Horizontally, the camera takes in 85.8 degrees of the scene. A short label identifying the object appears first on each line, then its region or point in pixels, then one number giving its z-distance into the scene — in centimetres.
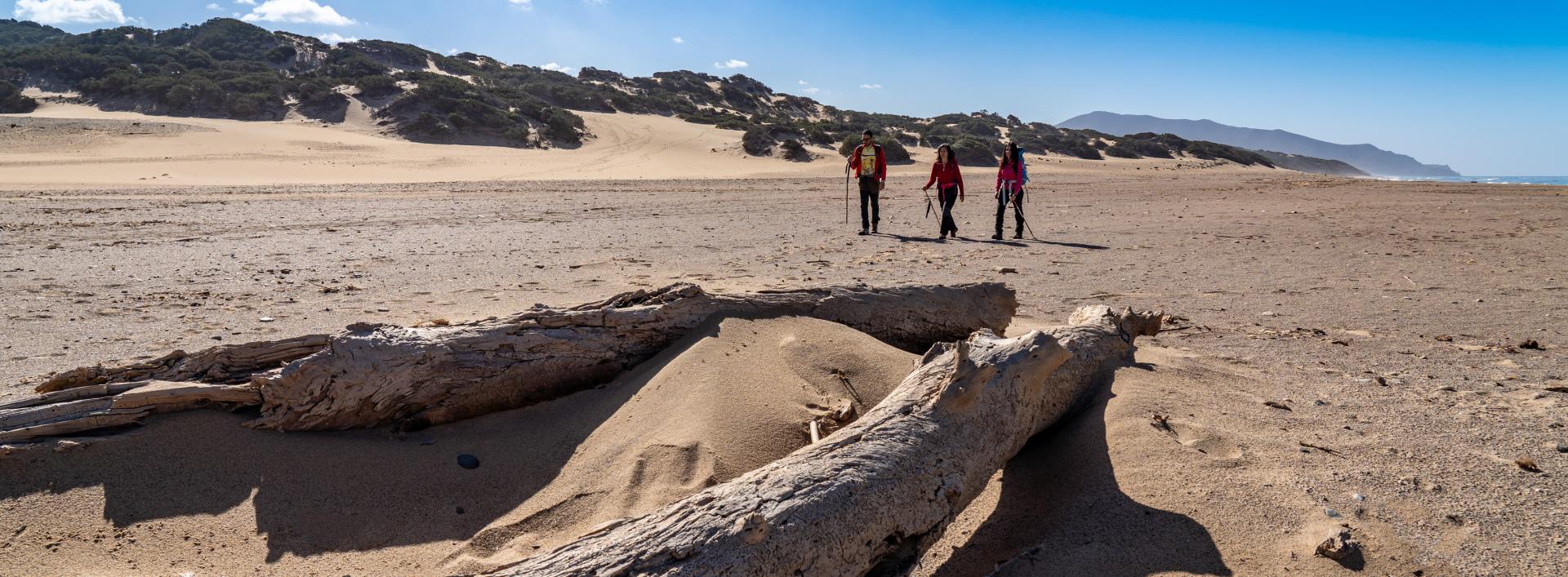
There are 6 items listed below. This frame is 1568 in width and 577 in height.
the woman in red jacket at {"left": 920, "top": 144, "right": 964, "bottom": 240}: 1208
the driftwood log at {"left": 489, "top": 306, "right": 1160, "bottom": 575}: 244
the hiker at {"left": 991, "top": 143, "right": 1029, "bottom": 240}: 1210
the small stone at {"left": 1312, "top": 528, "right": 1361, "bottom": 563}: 281
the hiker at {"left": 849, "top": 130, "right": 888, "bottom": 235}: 1235
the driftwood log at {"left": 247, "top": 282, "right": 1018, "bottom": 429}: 379
